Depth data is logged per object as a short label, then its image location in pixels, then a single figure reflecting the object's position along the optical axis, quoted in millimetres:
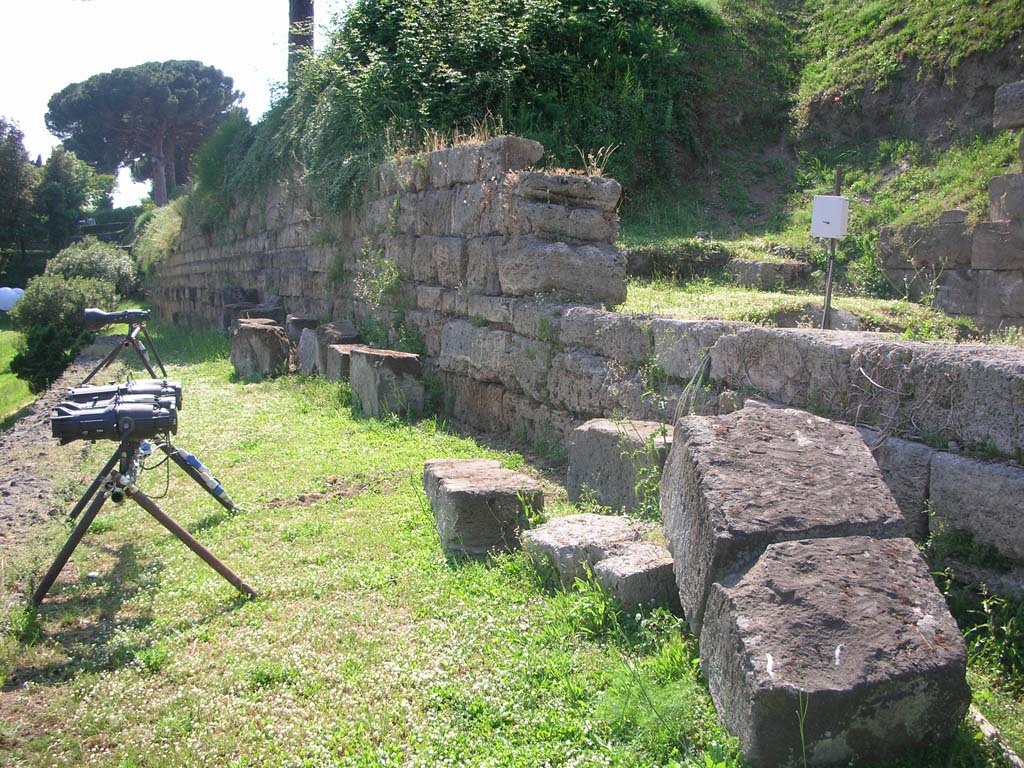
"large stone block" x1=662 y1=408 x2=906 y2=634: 3049
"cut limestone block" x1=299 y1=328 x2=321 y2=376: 10750
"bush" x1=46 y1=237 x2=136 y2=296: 27438
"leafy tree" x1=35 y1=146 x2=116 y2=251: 40156
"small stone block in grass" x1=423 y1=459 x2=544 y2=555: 4711
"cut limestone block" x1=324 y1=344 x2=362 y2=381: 9586
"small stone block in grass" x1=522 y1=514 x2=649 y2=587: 3963
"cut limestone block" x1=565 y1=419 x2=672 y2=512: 4820
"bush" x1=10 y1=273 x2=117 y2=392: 15086
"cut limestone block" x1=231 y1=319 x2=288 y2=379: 11469
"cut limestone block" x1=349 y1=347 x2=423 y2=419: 8297
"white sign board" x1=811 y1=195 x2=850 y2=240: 5922
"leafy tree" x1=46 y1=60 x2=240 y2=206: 46438
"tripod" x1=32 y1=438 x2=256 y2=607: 4082
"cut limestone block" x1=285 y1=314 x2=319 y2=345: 12234
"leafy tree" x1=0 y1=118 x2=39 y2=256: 38281
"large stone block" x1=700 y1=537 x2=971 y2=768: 2516
